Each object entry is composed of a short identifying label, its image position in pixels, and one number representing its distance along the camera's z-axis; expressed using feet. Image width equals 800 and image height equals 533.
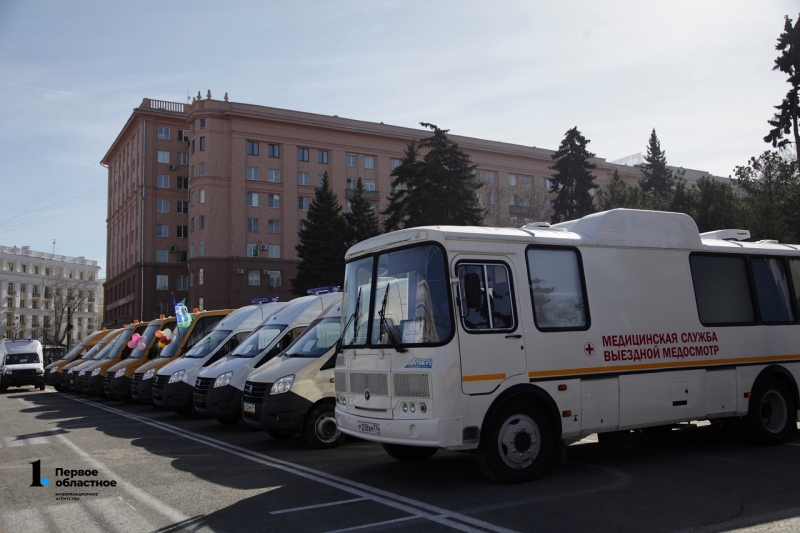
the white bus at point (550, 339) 25.36
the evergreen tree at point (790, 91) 91.25
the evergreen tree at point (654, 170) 243.81
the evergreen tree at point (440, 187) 138.82
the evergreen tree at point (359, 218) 169.37
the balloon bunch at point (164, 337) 67.31
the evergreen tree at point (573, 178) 165.17
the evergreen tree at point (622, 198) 129.52
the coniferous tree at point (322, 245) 164.96
